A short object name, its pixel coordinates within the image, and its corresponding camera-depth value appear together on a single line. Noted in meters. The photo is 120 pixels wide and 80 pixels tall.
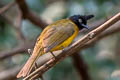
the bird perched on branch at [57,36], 5.64
